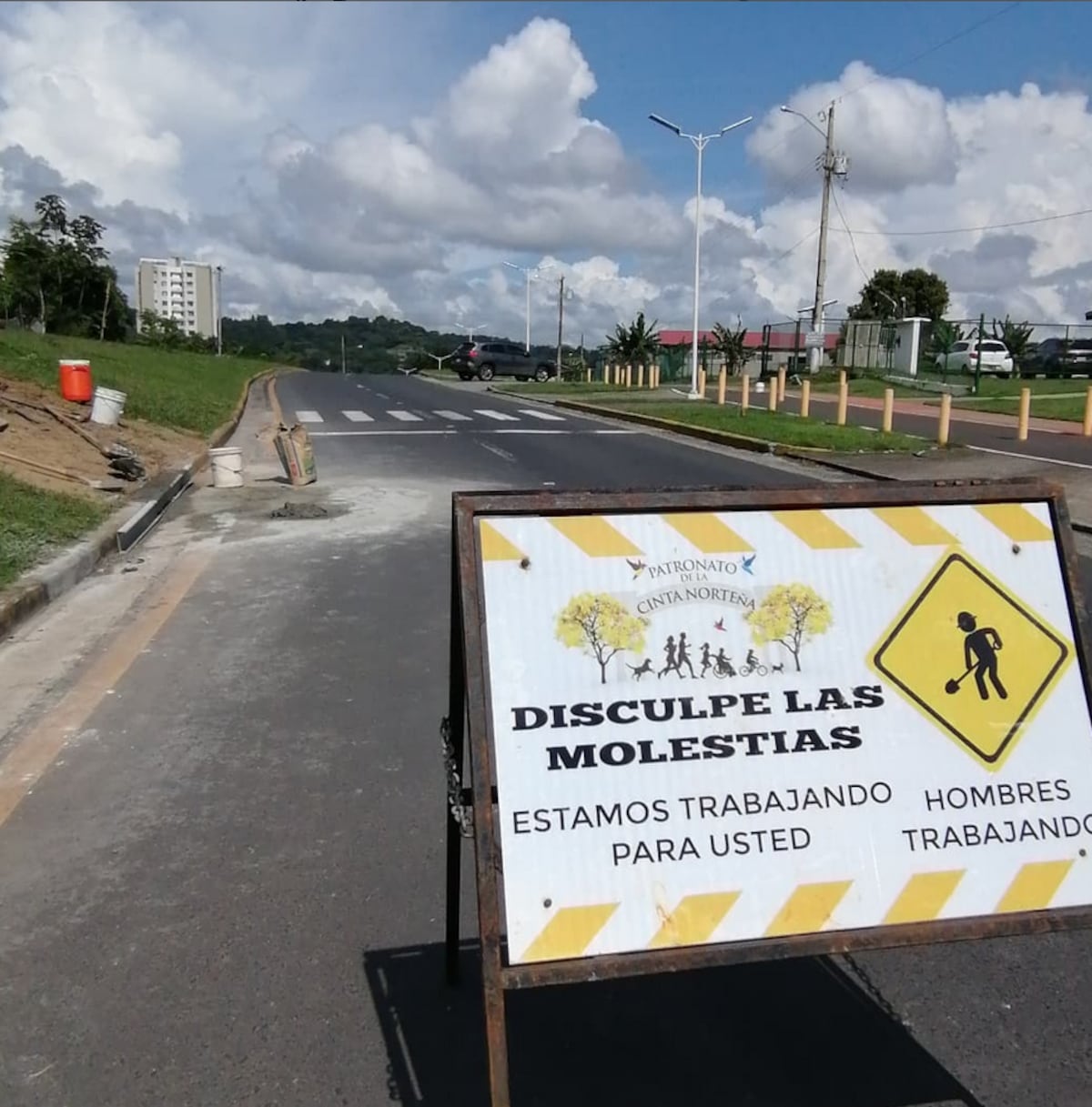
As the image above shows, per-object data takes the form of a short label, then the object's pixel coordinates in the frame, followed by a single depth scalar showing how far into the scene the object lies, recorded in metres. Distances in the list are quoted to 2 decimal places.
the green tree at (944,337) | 37.25
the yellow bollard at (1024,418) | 18.16
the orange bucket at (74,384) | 17.64
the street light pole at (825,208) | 41.09
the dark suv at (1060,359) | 41.66
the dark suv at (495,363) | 53.09
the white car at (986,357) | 40.47
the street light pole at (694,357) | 32.44
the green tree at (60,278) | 52.00
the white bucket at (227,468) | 13.17
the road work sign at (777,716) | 2.46
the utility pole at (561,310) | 65.45
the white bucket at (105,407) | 16.03
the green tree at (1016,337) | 47.16
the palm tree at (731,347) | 49.28
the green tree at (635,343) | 56.91
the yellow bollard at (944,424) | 17.00
